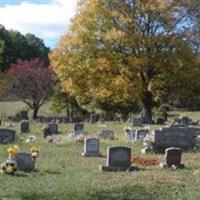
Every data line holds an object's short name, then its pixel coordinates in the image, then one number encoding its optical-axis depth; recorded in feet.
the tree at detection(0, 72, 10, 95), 211.61
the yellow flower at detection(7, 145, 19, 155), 59.06
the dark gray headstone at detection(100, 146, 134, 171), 62.39
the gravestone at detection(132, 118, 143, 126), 128.53
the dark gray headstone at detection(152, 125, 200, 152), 80.48
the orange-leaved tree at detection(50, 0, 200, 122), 156.66
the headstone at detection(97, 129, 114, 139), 98.63
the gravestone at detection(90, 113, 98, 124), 155.33
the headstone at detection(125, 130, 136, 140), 96.39
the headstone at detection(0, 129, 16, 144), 87.71
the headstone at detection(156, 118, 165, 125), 141.26
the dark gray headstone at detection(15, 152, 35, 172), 59.52
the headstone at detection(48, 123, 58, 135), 105.36
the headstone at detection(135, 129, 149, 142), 92.68
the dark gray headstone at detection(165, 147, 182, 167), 64.44
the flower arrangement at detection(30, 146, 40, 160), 61.36
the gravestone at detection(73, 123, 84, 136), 101.17
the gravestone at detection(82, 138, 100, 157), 75.72
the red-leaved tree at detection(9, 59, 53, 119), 209.77
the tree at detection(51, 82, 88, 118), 208.76
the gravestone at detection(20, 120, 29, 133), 108.58
